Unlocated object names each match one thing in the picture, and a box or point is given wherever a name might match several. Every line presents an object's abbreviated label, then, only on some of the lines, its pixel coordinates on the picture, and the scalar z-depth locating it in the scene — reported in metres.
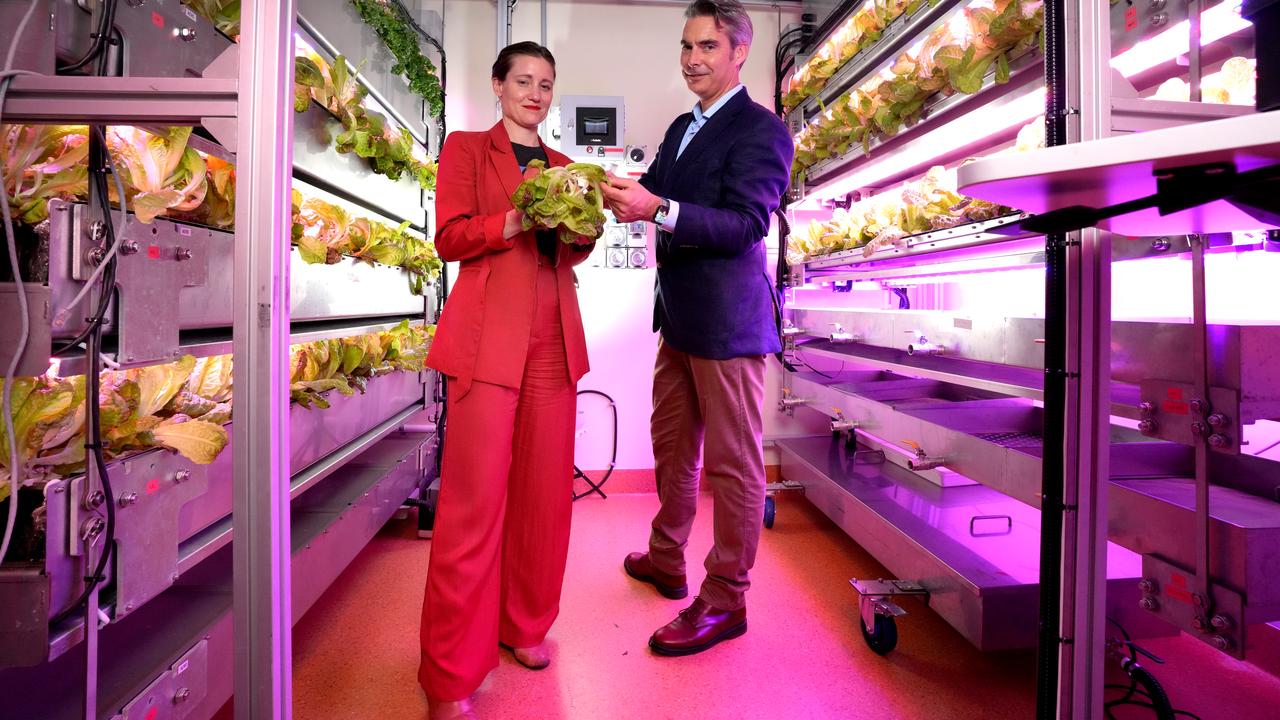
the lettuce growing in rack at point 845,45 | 2.48
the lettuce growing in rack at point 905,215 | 1.97
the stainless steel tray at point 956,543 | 1.63
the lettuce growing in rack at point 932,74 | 1.74
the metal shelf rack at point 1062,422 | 1.14
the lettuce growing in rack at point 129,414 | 1.02
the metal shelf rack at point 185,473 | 0.95
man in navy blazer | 1.80
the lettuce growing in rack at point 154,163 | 1.11
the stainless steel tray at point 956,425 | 1.65
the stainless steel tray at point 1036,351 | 1.14
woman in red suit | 1.52
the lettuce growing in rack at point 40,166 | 1.01
